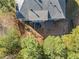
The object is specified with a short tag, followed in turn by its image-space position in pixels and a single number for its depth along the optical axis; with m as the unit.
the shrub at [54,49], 22.19
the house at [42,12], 25.02
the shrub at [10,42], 22.69
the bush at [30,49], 21.69
